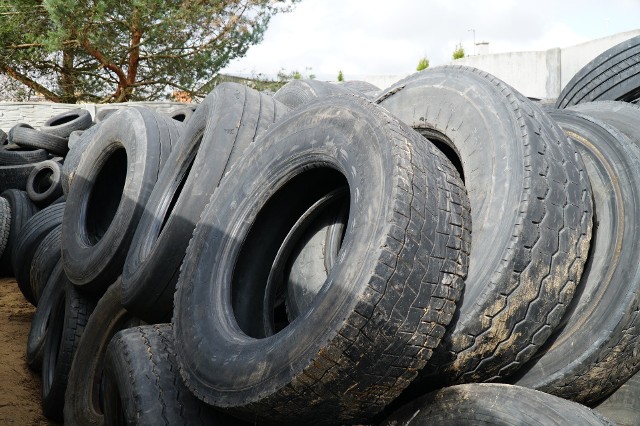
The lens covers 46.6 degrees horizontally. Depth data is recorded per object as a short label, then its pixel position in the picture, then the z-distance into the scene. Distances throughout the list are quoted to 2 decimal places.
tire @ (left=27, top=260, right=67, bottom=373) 5.59
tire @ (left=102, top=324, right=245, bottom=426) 3.20
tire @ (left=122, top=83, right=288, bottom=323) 4.12
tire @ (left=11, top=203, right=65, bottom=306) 6.75
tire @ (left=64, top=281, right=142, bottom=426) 4.48
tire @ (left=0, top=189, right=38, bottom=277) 8.09
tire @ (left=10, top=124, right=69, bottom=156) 10.38
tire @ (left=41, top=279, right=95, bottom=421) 4.90
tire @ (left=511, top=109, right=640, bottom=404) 2.98
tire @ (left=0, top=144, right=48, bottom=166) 10.02
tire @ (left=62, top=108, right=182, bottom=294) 4.96
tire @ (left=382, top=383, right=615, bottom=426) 2.46
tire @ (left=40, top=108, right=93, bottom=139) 10.84
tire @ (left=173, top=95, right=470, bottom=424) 2.57
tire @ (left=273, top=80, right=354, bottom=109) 5.61
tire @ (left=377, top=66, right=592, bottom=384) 2.77
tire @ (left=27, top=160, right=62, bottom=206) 8.59
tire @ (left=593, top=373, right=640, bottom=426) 3.12
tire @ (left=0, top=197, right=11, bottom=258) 7.98
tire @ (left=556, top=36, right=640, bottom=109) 4.82
